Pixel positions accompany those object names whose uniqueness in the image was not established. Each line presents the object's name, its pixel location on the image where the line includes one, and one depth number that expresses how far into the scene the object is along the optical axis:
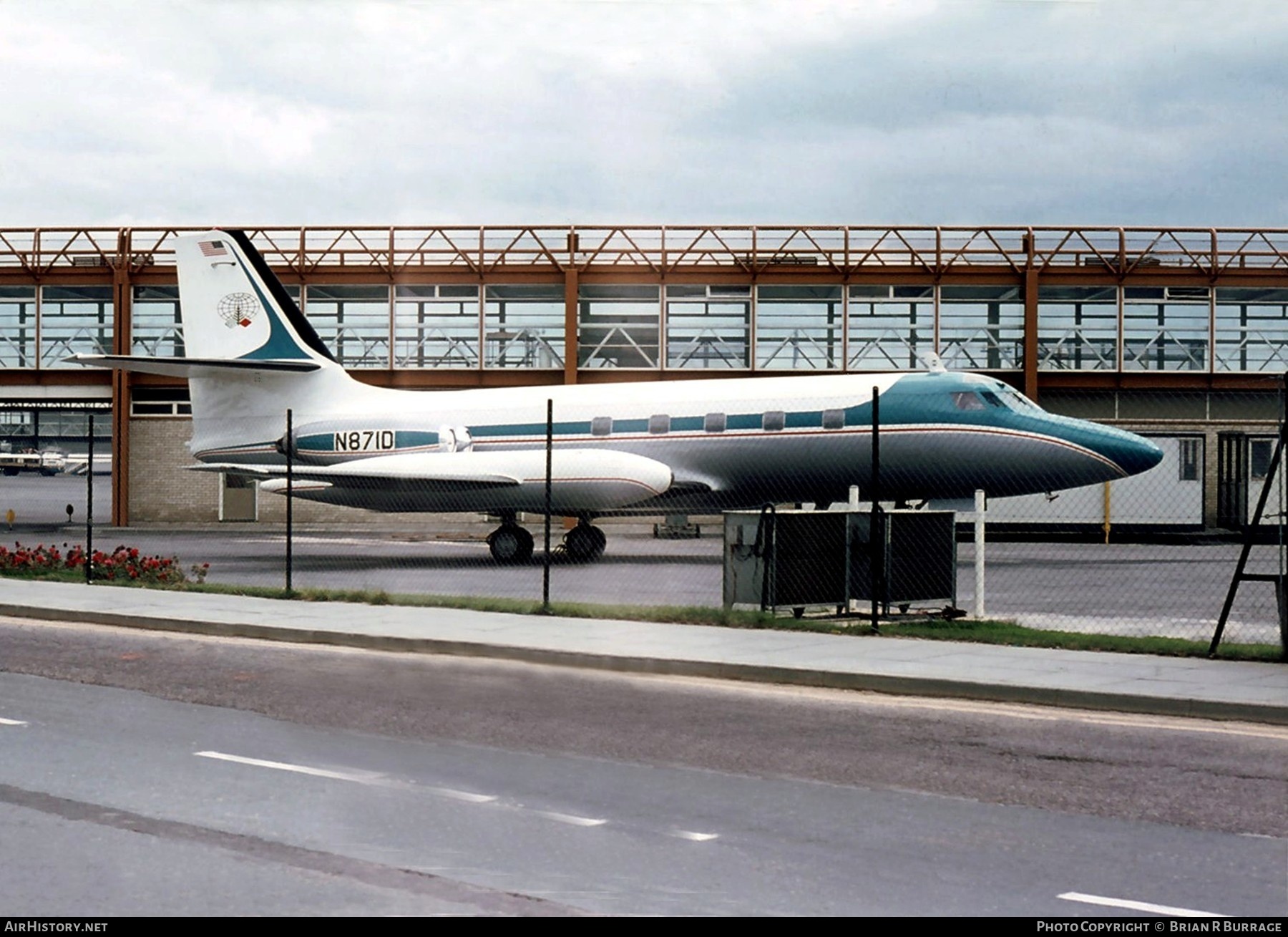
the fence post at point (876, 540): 16.62
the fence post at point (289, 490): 20.52
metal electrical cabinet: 17.75
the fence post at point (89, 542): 22.44
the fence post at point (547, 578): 18.31
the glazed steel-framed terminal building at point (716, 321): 46.59
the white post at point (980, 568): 18.38
